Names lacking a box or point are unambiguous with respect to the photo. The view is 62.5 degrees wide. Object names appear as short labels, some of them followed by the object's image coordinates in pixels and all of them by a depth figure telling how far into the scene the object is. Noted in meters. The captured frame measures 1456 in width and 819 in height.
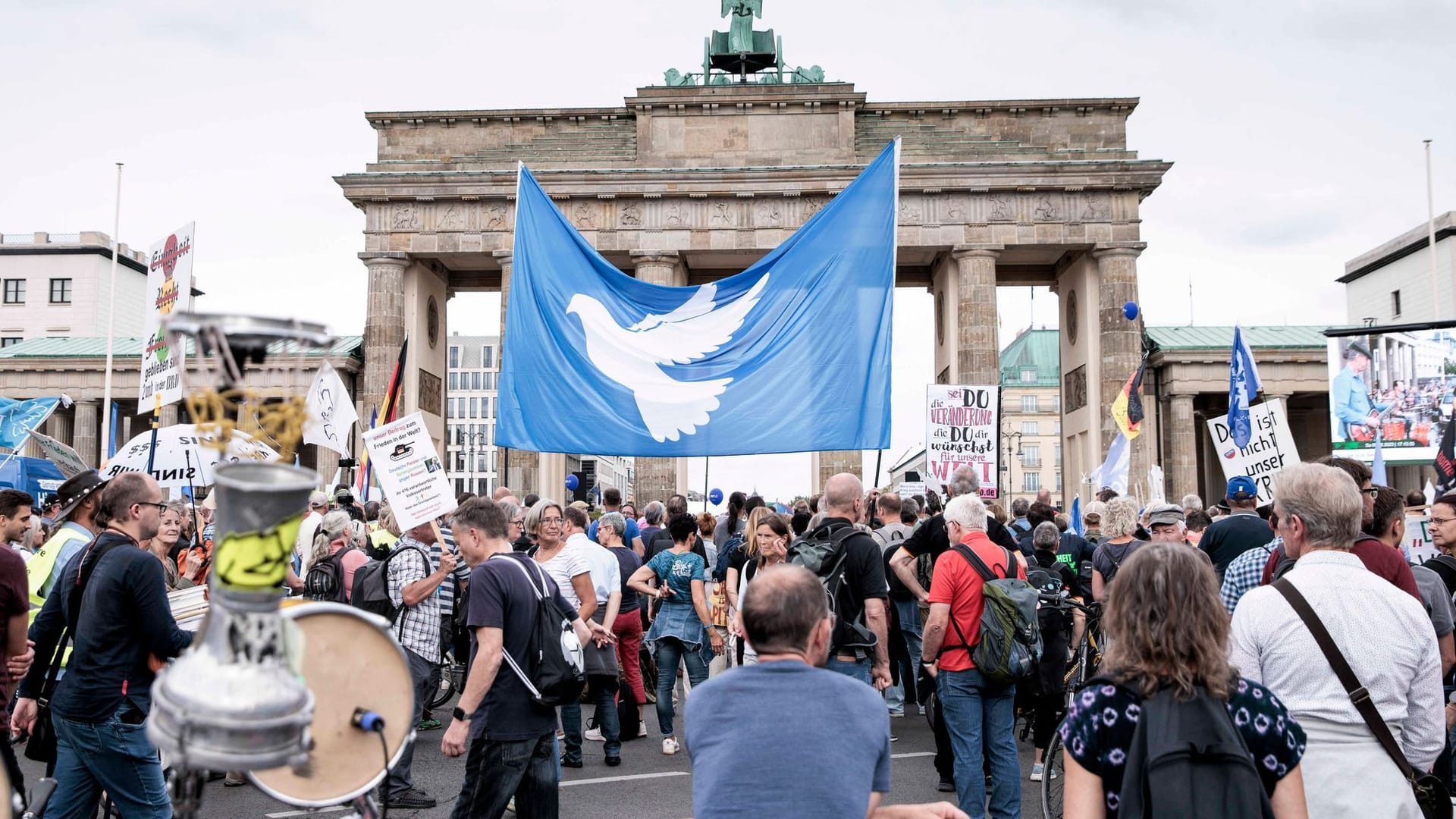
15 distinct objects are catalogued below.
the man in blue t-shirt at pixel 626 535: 12.94
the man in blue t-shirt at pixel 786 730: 3.02
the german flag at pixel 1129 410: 22.03
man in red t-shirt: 6.69
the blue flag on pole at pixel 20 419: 18.89
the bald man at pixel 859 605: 7.14
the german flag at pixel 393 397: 17.55
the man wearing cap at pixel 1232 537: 8.11
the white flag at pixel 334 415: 16.79
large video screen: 14.19
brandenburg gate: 41.81
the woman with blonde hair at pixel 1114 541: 8.61
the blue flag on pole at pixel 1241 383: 13.77
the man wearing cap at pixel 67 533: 6.15
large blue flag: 8.92
